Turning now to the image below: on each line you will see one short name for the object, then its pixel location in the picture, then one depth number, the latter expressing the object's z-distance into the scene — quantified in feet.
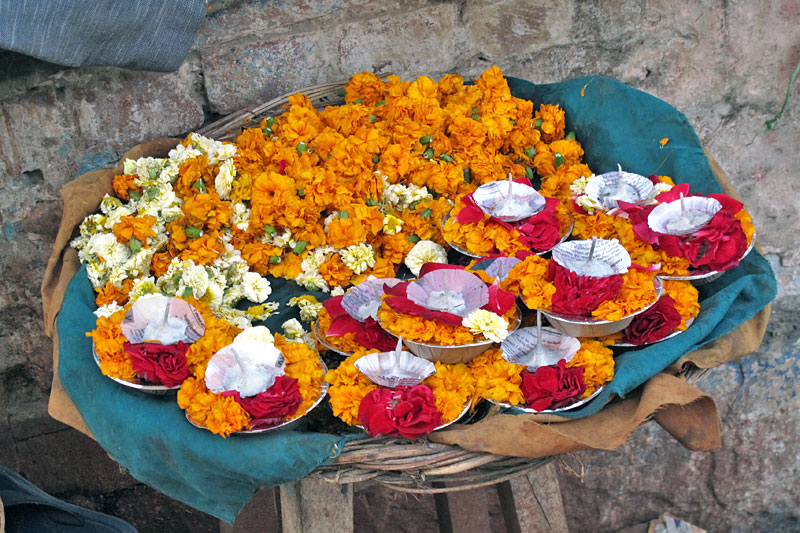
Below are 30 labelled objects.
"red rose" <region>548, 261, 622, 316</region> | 4.83
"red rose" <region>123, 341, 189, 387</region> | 4.77
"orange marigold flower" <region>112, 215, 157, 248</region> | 5.84
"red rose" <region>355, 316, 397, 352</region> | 4.99
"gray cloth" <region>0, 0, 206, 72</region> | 5.60
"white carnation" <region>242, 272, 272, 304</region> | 5.78
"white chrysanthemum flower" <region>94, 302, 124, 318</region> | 5.48
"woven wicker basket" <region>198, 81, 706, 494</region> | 4.52
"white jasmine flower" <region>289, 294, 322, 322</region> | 5.57
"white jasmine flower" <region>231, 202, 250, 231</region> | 5.94
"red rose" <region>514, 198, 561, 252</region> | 5.65
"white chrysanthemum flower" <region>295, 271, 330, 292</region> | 5.85
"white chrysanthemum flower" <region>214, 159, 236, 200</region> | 6.12
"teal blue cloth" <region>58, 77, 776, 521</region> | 4.47
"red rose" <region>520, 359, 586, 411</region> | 4.66
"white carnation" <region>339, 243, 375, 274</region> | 5.73
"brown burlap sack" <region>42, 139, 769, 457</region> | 4.46
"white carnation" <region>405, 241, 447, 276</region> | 5.79
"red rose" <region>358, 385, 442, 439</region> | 4.40
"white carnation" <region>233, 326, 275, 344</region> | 4.89
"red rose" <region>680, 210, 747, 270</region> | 5.31
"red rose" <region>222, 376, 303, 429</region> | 4.46
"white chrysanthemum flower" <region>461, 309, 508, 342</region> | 4.69
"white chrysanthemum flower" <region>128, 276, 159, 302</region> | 5.63
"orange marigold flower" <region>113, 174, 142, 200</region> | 6.55
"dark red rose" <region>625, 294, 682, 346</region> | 5.05
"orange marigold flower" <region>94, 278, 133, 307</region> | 5.73
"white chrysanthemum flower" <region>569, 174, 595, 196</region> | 6.25
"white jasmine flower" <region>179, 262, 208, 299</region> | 5.57
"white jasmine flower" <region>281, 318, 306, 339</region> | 5.35
